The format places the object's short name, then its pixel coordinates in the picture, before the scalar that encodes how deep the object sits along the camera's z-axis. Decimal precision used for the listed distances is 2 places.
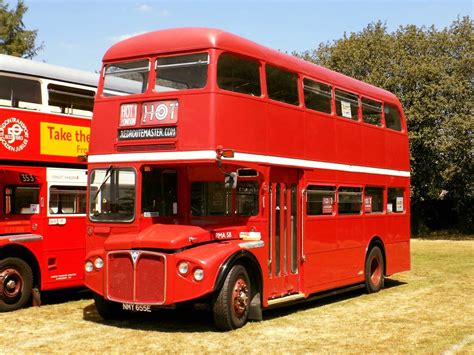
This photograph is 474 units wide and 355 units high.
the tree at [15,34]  43.38
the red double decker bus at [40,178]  11.52
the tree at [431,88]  31.98
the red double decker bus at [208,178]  9.28
